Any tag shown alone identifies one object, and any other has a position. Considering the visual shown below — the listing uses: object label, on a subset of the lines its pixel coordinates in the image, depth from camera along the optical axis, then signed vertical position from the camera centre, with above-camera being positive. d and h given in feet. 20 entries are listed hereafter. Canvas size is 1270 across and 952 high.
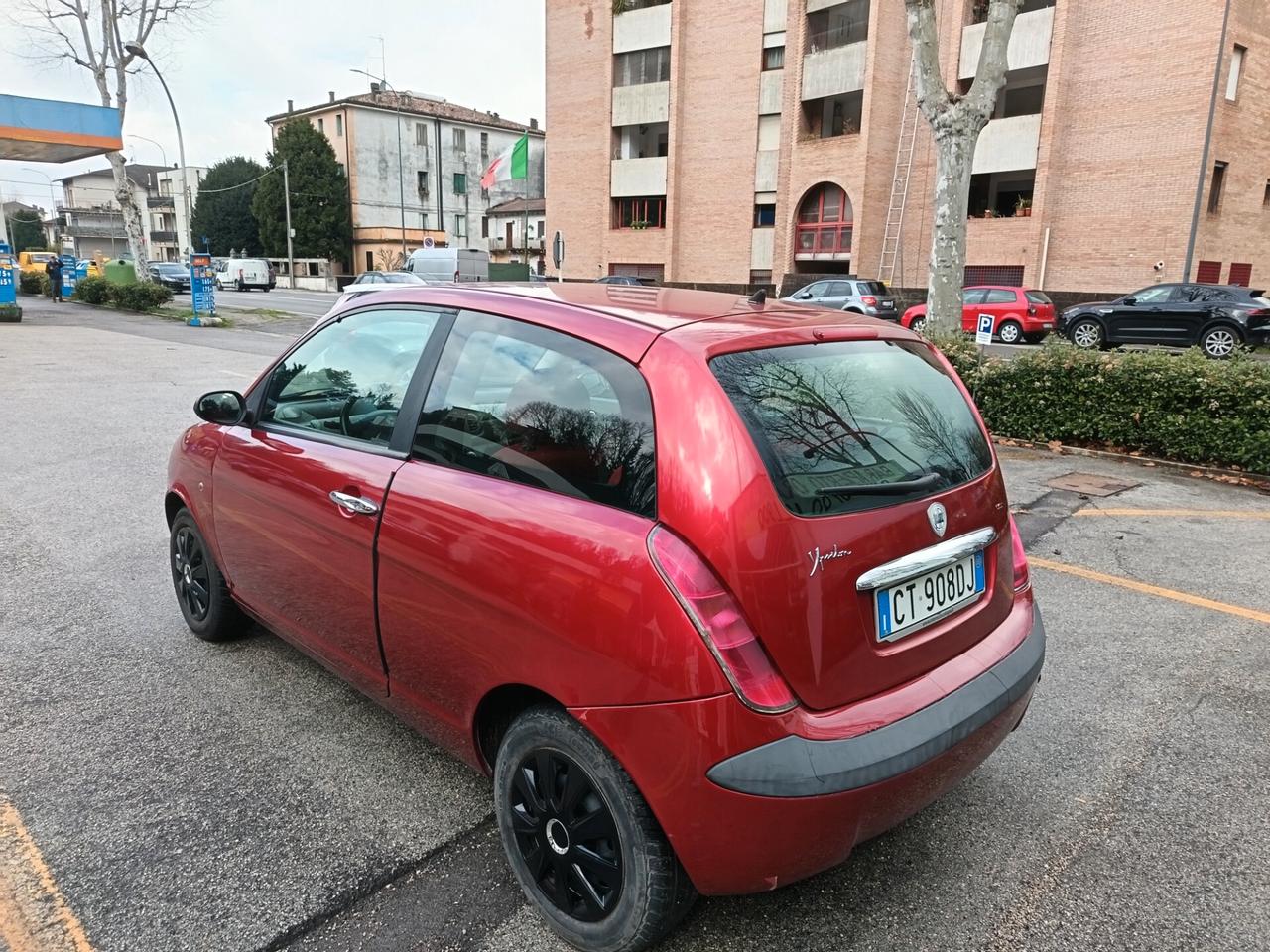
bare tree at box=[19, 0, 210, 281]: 88.38 +22.78
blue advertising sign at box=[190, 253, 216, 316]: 73.87 -1.02
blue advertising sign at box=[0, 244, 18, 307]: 71.69 -1.49
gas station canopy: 75.41 +12.58
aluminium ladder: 104.42 +12.79
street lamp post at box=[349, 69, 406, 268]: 198.20 +23.45
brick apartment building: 84.17 +17.36
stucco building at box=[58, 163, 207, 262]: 266.98 +19.10
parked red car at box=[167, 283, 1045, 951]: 6.26 -2.42
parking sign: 32.30 -1.53
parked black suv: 60.59 -1.67
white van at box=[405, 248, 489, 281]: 114.06 +1.95
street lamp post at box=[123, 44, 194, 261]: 88.28 +20.87
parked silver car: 80.43 -0.75
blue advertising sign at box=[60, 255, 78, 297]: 101.81 -1.11
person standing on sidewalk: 101.55 -1.04
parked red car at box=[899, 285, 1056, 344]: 74.38 -1.73
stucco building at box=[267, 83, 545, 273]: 192.75 +26.22
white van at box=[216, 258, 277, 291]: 161.48 -0.39
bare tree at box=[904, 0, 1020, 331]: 33.99 +7.26
